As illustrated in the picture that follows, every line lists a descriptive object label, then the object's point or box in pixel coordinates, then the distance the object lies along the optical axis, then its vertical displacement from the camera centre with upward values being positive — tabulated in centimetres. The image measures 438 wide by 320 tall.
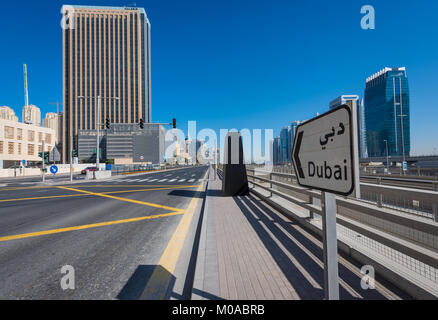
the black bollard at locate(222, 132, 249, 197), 929 -36
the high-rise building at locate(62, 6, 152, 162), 11606 +6088
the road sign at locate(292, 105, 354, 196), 129 +6
